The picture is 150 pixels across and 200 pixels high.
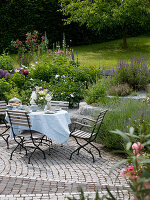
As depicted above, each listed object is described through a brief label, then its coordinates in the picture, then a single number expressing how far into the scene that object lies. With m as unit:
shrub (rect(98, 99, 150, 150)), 6.21
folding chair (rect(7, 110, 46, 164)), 5.93
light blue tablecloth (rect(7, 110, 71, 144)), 6.09
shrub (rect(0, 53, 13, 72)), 10.97
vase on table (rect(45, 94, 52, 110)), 6.53
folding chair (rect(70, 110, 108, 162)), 6.07
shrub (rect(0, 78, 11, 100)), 8.92
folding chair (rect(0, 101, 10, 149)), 7.19
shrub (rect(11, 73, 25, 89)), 9.65
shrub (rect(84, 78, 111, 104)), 8.32
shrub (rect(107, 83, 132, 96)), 8.62
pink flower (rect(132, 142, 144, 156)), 2.52
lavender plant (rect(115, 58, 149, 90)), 9.13
